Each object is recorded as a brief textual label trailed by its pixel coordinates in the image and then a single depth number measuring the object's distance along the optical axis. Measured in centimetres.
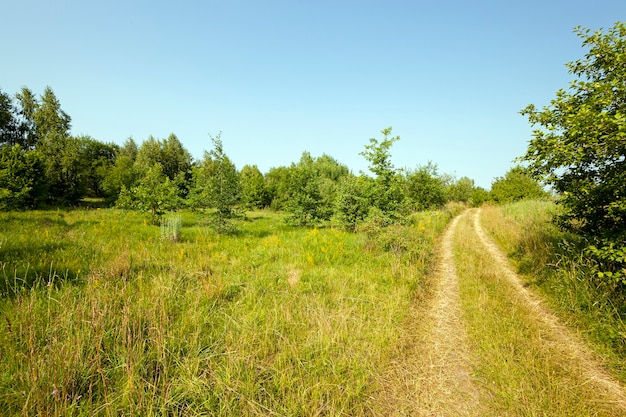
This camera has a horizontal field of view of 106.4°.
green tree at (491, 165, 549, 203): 3120
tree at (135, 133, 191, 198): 4250
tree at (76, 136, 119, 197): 3647
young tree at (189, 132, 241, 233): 1255
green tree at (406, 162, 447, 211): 2886
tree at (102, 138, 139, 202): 3222
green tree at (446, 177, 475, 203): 4739
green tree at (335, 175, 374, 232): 1419
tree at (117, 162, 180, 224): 1652
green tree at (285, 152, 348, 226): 1828
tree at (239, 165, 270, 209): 4415
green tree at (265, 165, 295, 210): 2125
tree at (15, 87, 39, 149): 3775
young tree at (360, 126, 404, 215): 1280
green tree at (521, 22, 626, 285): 429
